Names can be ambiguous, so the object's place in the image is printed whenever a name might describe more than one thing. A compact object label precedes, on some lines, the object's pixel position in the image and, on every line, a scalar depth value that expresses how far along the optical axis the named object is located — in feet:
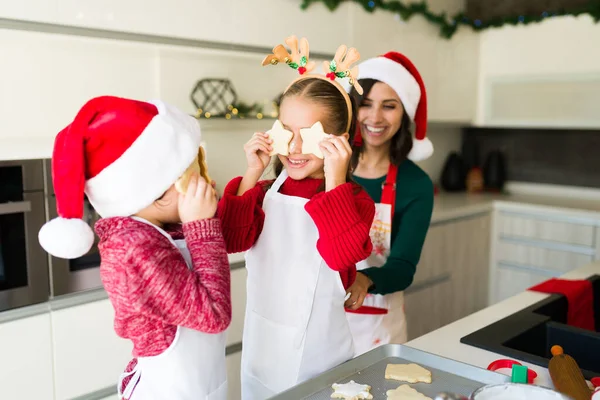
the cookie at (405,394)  3.02
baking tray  3.14
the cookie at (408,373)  3.26
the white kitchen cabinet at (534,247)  10.37
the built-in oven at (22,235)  6.15
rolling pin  3.12
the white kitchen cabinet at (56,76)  6.14
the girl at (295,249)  3.89
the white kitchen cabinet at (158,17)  6.36
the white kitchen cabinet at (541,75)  10.73
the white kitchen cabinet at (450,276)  10.08
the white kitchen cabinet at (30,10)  5.83
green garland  9.56
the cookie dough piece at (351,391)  3.06
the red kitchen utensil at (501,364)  3.56
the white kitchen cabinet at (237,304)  7.72
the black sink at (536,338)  4.04
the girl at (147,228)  2.87
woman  5.63
